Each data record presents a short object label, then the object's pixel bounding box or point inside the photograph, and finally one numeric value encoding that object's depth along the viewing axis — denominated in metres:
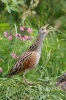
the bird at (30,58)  15.10
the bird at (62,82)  15.18
